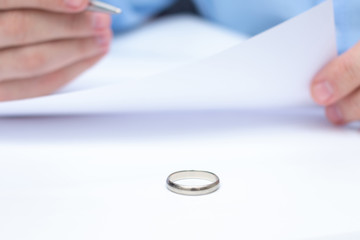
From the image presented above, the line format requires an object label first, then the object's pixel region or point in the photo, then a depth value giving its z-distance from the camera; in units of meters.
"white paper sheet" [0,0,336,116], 0.45
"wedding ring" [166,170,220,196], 0.39
